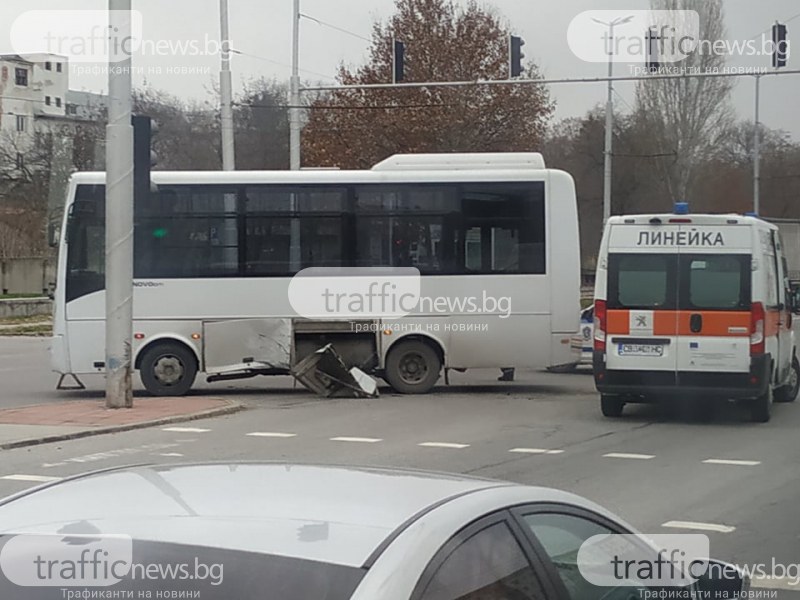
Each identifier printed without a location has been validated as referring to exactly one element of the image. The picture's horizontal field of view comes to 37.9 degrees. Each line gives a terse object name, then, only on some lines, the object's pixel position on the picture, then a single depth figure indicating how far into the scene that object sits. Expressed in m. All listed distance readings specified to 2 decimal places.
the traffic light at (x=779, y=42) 23.38
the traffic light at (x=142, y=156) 16.17
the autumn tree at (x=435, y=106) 41.31
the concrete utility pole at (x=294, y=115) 29.14
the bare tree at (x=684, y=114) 51.81
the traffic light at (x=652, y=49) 22.53
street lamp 38.09
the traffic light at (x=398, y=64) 26.38
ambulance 14.81
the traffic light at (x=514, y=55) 24.97
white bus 18.91
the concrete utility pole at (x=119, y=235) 15.77
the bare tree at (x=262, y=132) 48.66
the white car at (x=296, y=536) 2.69
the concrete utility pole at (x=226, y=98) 25.64
